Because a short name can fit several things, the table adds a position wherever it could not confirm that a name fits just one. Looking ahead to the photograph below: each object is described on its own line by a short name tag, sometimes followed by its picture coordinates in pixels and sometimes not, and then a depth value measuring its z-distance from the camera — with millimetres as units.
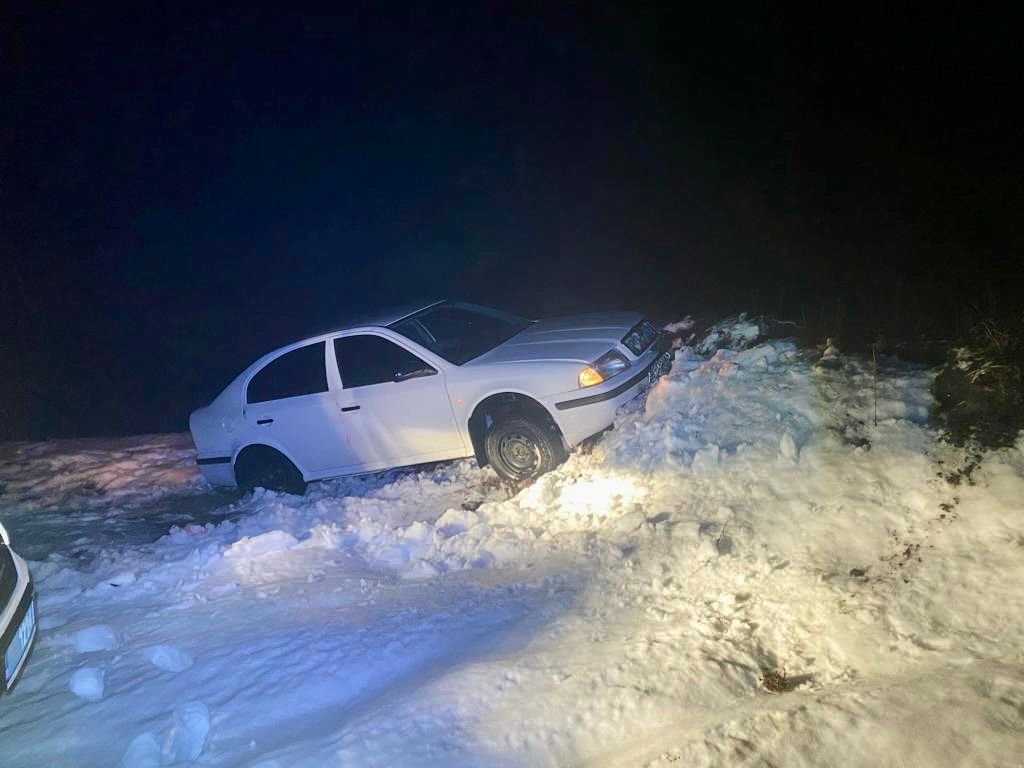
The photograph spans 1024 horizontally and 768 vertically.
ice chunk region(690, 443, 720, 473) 4996
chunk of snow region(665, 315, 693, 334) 8265
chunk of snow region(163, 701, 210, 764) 3203
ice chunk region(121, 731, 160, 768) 3154
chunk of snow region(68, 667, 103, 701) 3777
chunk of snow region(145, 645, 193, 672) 3967
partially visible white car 3691
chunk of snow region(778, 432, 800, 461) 4715
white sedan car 5863
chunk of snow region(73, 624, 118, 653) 4336
